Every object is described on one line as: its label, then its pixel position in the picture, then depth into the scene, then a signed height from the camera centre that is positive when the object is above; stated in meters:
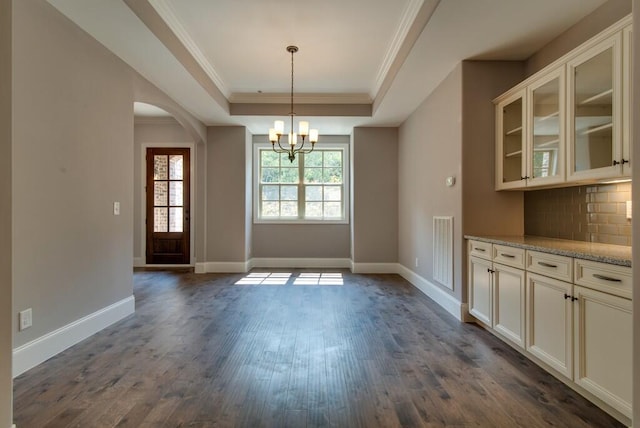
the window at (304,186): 6.73 +0.53
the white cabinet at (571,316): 1.71 -0.66
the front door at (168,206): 6.68 +0.13
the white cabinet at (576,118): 2.04 +0.69
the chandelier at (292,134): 4.04 +0.99
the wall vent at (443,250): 3.74 -0.45
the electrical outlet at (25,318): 2.29 -0.73
